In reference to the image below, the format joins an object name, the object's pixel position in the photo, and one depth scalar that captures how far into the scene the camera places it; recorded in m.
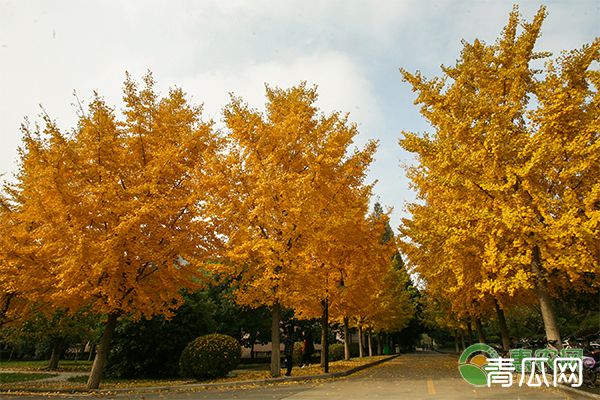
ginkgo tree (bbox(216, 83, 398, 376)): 12.43
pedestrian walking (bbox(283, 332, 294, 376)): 13.59
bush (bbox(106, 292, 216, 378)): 18.50
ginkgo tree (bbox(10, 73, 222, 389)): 10.77
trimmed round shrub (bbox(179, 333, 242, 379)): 13.66
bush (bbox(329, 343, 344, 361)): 28.23
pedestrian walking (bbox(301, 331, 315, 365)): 19.04
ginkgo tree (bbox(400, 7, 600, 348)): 9.95
